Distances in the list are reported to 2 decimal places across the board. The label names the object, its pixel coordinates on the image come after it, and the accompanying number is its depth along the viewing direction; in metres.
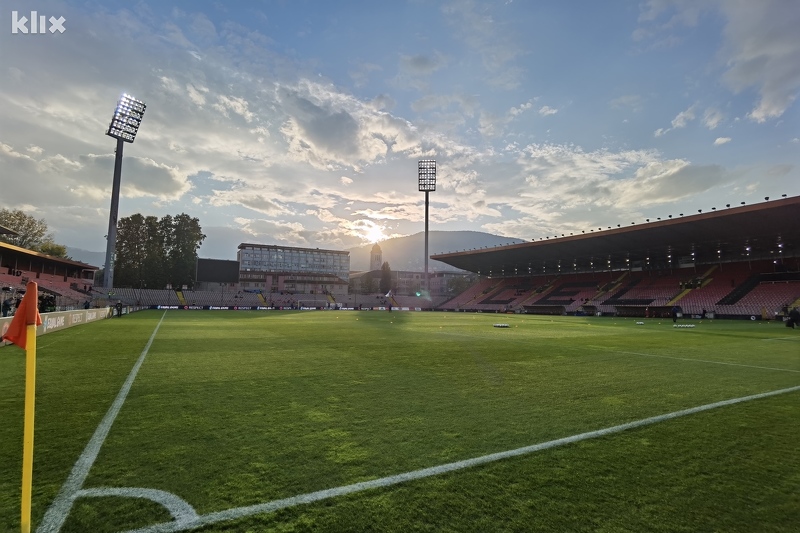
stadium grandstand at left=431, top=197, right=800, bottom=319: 37.25
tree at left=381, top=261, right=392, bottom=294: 115.31
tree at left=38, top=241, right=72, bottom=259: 68.92
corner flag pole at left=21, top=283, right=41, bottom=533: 2.45
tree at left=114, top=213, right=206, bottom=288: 73.62
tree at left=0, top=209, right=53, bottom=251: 64.19
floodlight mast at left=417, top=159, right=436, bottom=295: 75.19
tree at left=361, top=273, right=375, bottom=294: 118.56
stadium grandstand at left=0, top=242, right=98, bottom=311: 35.44
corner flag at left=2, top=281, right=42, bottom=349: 2.68
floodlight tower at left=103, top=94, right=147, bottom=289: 46.97
